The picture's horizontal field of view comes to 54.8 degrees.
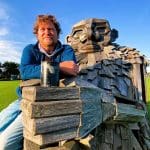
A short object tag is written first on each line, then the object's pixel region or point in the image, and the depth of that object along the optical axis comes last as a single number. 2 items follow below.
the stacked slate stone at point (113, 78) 1.51
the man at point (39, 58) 1.26
